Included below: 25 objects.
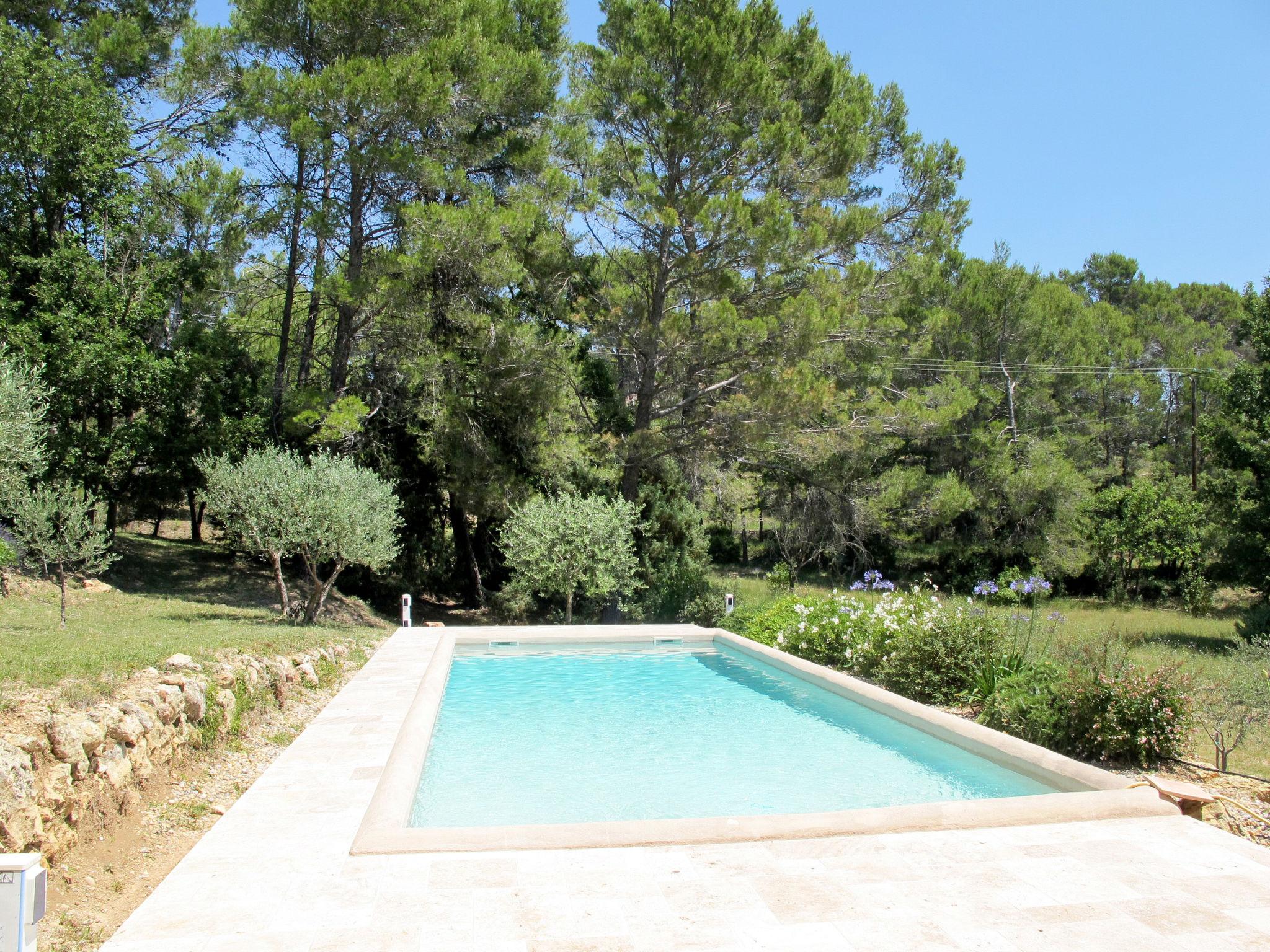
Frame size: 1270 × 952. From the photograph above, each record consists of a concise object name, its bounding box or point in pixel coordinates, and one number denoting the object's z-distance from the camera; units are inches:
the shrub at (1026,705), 267.6
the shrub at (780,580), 711.7
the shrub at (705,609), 638.5
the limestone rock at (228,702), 269.1
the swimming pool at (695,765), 182.5
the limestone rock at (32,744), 173.8
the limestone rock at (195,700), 250.5
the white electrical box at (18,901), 86.7
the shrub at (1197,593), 914.1
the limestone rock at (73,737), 184.5
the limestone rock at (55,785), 171.8
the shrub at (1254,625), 613.6
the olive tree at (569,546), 574.2
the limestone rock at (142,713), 216.5
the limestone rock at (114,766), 195.5
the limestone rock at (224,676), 277.1
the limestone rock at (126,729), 206.2
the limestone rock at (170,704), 234.1
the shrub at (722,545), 1179.3
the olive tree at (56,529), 421.4
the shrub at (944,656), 332.8
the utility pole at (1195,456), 1099.3
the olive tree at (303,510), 474.9
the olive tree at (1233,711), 252.2
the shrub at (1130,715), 245.0
